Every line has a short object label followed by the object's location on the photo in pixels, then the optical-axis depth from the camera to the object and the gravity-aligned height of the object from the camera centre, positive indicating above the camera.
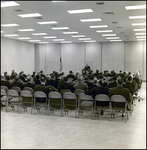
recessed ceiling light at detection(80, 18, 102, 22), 12.07 +2.89
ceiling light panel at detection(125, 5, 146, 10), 8.95 +2.73
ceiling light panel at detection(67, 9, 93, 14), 9.94 +2.80
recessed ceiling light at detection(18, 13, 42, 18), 10.91 +2.88
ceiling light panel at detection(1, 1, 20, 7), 8.55 +2.73
